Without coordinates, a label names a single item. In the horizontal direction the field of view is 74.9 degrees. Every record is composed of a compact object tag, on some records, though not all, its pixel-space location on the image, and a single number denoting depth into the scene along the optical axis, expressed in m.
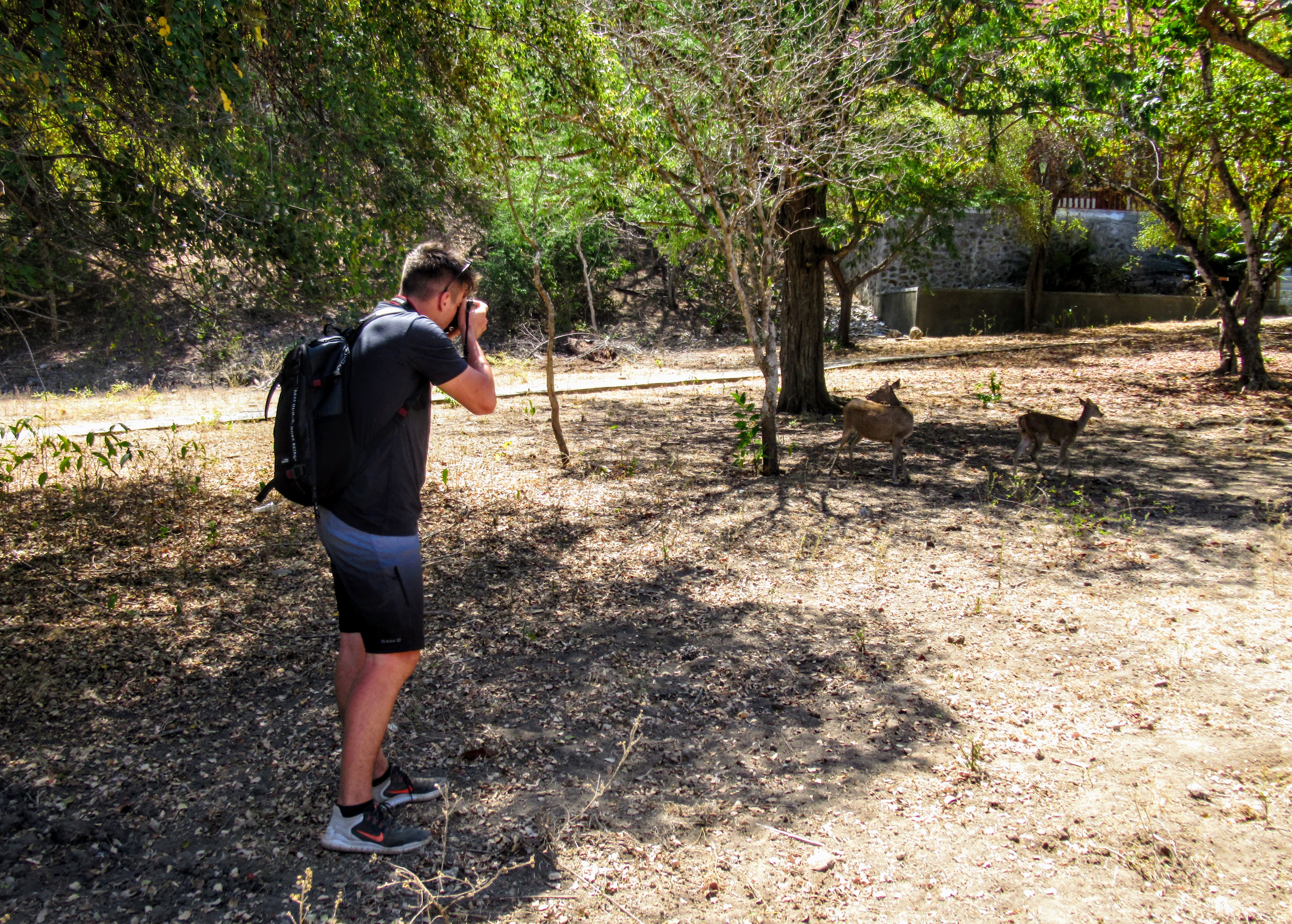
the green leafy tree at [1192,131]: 8.88
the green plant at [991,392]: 11.38
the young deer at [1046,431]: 7.60
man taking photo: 2.67
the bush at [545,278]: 20.09
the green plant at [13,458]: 5.86
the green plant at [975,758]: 3.38
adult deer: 7.54
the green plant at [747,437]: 7.73
